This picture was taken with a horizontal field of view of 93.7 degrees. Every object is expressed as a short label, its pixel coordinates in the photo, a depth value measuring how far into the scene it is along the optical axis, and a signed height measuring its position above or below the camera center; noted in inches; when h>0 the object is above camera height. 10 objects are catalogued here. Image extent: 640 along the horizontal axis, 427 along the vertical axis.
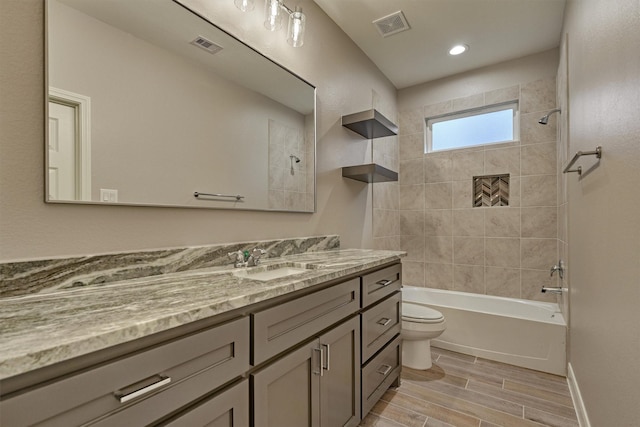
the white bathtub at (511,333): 88.7 -37.9
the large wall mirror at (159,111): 39.6 +17.4
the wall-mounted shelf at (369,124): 91.7 +28.9
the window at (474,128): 119.0 +36.2
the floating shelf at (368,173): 91.9 +12.9
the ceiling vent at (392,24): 91.3 +59.8
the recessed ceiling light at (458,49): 107.3 +59.9
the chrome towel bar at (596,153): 47.4 +9.9
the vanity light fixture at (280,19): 63.6 +42.7
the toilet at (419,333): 88.4 -35.3
